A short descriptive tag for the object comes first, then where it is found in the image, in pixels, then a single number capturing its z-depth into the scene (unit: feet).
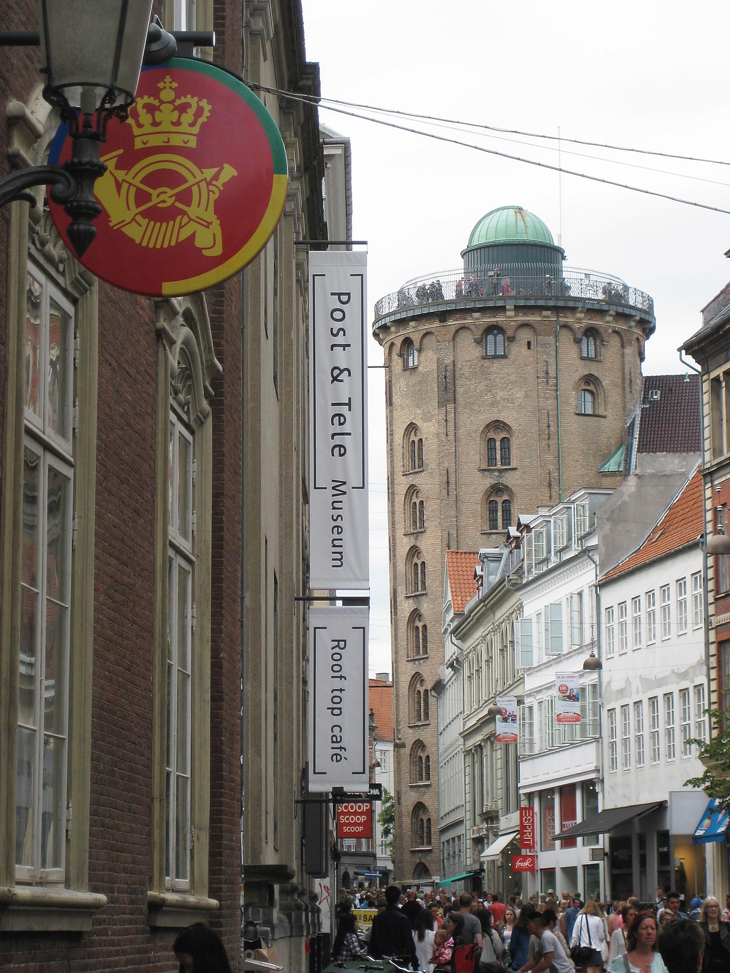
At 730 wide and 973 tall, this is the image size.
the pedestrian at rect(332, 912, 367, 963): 74.03
